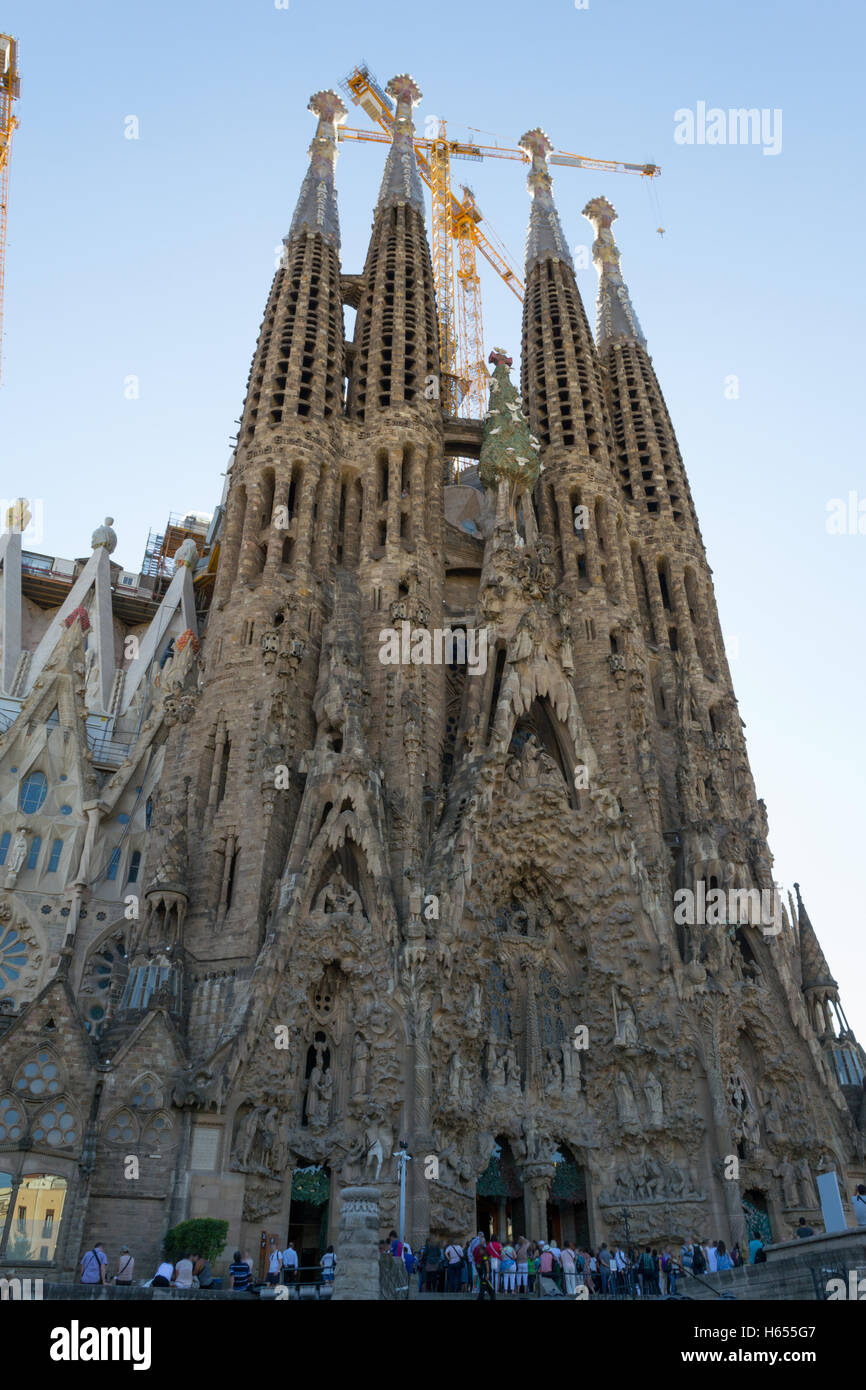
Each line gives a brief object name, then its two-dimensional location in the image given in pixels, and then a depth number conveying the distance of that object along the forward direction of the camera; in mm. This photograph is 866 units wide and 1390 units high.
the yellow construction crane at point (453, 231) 55344
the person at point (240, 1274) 14531
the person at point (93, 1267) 13273
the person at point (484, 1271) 14875
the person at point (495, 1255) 16628
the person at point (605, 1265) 17266
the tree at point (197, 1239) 16828
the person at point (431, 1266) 16969
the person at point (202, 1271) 15055
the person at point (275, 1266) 15391
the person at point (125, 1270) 14117
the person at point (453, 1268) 16469
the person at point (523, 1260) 16969
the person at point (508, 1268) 16594
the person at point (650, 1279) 17609
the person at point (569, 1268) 16672
